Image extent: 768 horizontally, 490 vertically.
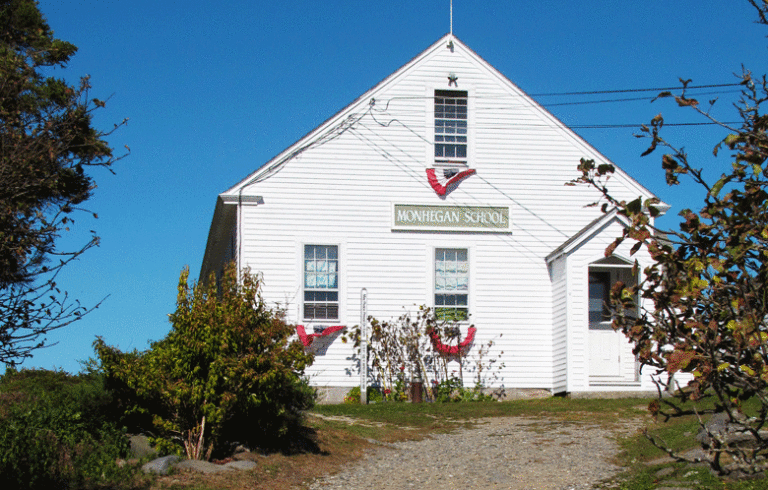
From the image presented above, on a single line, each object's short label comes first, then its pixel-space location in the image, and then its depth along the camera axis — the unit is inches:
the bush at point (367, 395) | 752.3
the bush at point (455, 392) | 763.4
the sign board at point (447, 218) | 791.1
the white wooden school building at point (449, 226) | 764.6
